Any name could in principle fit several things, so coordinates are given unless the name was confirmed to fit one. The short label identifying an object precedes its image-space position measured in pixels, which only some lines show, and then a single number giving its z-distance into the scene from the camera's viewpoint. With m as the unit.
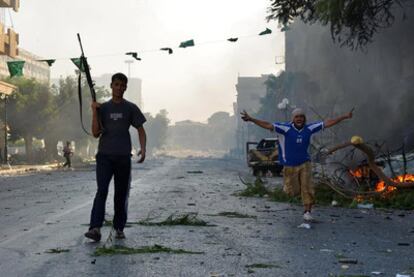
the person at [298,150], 8.83
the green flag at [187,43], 20.78
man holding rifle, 6.80
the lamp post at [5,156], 43.25
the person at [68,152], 40.47
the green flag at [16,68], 25.81
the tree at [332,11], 14.73
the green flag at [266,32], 20.34
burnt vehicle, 26.94
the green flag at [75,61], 18.76
